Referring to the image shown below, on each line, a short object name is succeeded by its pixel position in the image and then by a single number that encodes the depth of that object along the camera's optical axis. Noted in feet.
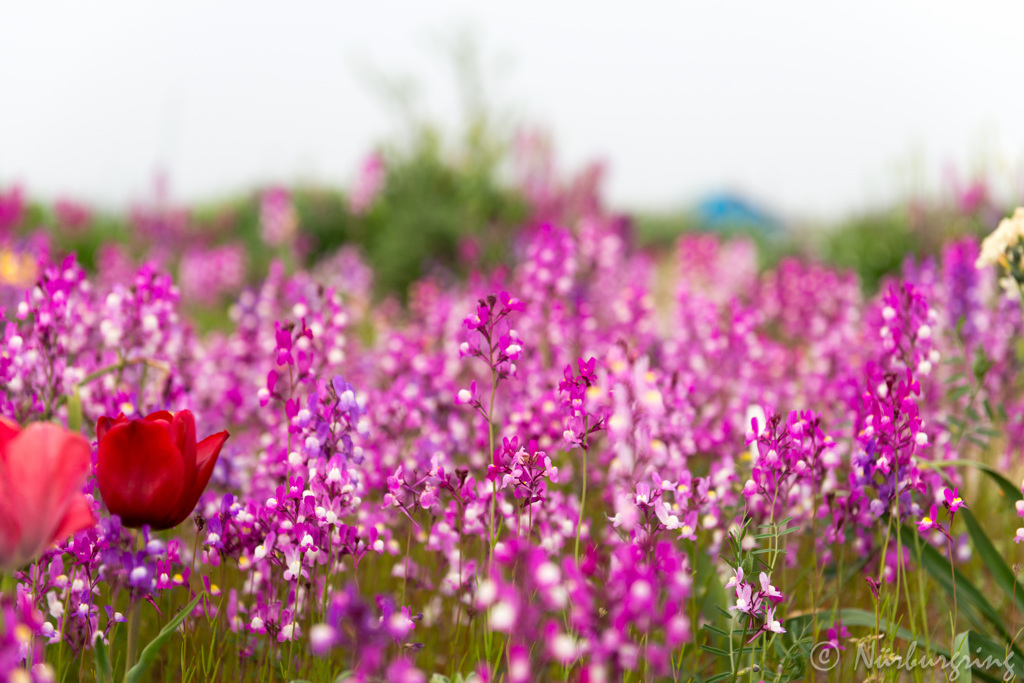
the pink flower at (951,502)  14.17
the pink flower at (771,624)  12.85
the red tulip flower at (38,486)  9.07
